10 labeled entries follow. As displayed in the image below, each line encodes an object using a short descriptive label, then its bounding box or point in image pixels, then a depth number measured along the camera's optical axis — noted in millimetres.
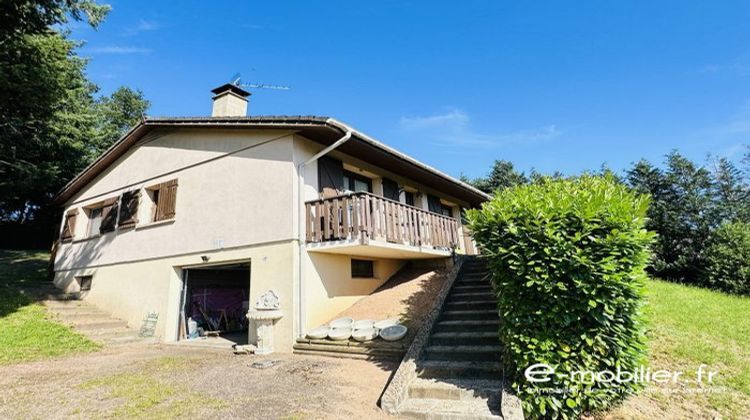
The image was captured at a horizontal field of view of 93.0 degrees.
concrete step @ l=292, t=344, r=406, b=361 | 6664
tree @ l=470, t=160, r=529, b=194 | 25356
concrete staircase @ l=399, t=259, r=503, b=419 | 4469
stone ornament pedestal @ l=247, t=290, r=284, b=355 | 7891
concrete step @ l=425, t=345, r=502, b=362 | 5562
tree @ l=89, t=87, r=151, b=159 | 26127
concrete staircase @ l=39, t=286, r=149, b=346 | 9609
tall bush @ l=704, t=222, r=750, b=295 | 13875
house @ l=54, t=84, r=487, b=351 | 8328
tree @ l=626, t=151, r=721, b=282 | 17000
